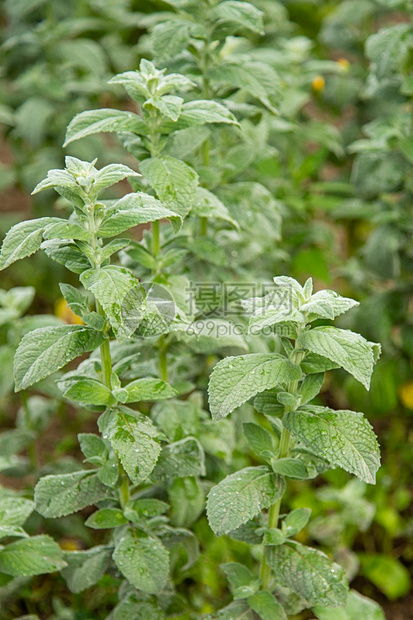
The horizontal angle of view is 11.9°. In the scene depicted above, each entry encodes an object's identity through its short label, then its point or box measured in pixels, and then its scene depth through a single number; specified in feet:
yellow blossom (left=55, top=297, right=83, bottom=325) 5.27
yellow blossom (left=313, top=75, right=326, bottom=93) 5.30
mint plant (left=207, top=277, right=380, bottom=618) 3.33
